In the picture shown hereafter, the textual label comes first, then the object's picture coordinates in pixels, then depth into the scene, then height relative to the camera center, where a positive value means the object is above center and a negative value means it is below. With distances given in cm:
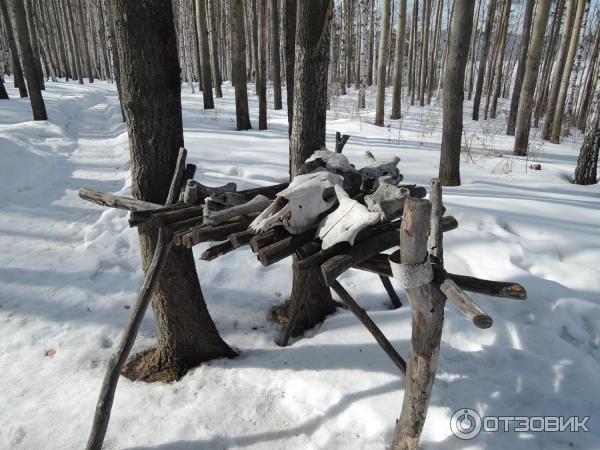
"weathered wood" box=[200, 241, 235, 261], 200 -78
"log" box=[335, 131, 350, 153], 310 -36
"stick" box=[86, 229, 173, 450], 218 -142
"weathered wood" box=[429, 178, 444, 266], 167 -55
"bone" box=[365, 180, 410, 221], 187 -51
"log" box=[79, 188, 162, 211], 243 -66
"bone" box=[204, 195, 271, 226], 207 -61
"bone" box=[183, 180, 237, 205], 240 -59
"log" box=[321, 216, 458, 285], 159 -69
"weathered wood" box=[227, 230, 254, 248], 190 -68
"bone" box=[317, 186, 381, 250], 169 -57
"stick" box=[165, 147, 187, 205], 246 -50
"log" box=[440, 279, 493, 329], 128 -71
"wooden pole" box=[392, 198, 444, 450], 147 -103
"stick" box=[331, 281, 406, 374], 244 -151
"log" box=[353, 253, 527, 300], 150 -78
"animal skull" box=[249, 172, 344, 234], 191 -55
